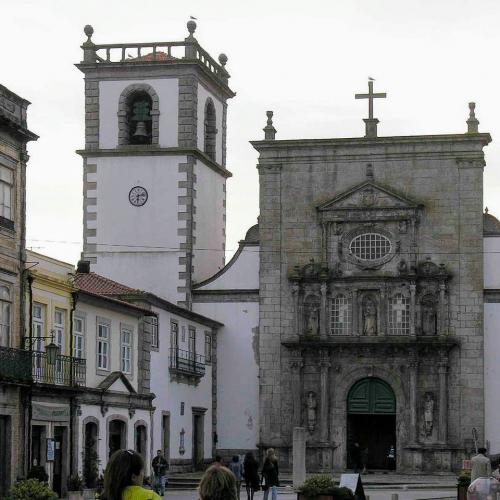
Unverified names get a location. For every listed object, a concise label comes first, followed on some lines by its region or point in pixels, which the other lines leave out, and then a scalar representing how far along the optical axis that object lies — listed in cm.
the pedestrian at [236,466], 4122
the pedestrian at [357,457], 5447
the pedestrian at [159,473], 4153
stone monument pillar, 4128
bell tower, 5647
